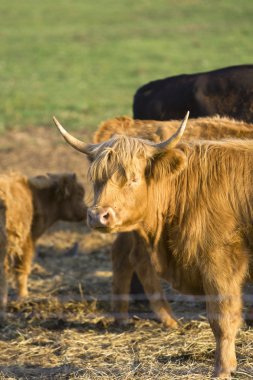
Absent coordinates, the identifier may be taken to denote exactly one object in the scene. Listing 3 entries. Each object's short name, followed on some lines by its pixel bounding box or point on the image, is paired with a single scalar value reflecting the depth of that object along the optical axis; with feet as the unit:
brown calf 51.74
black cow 49.24
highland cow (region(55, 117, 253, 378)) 35.60
